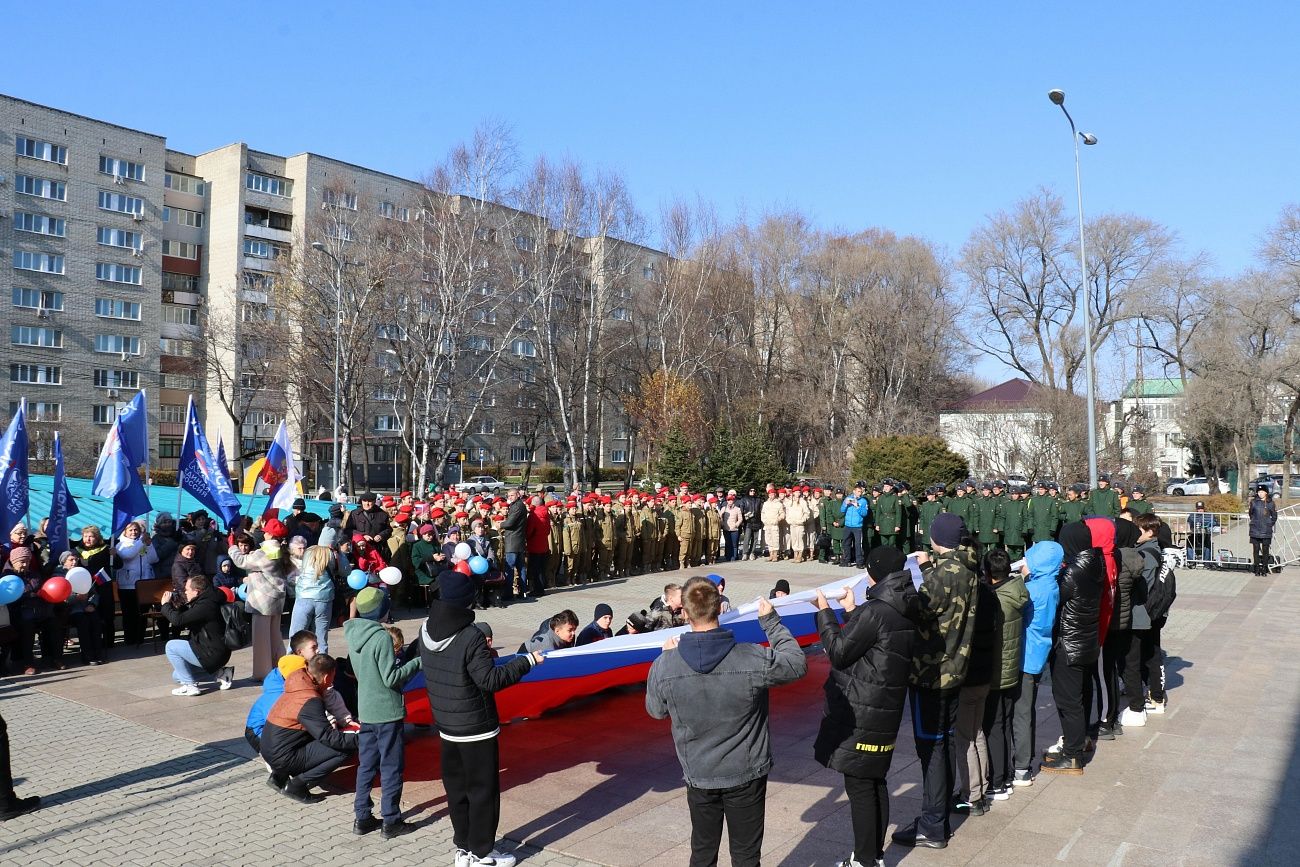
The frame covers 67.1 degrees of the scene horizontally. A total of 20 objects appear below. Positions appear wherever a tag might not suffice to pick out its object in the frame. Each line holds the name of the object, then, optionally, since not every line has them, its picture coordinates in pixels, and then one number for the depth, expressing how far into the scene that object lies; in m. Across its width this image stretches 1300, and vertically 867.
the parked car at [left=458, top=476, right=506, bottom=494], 50.09
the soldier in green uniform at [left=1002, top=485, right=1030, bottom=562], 20.20
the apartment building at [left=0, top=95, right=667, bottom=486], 50.09
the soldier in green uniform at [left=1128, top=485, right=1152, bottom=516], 17.62
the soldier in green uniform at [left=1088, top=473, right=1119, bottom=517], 19.17
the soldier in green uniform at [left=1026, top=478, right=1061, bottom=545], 19.84
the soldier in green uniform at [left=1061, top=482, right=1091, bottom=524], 19.44
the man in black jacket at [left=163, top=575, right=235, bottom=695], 9.96
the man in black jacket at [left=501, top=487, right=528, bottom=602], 16.73
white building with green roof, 39.25
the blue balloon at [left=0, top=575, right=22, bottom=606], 9.38
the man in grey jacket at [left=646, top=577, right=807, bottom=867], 4.40
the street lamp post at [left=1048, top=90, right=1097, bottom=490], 21.62
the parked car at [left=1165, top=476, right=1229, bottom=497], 54.62
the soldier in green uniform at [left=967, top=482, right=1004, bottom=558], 20.47
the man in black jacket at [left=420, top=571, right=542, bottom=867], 5.54
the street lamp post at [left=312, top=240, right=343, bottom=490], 32.91
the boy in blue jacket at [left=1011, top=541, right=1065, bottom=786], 7.05
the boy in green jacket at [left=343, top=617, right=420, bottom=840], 6.21
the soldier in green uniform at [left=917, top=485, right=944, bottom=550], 19.69
